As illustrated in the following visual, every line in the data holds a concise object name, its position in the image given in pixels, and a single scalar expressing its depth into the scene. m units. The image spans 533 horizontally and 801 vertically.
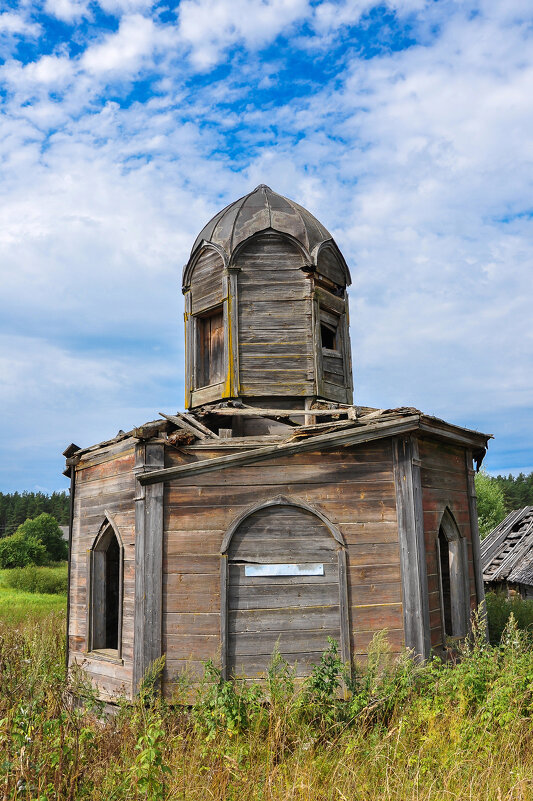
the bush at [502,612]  12.99
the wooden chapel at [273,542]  7.93
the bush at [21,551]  50.56
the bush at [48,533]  54.00
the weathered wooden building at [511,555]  21.48
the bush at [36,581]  39.90
